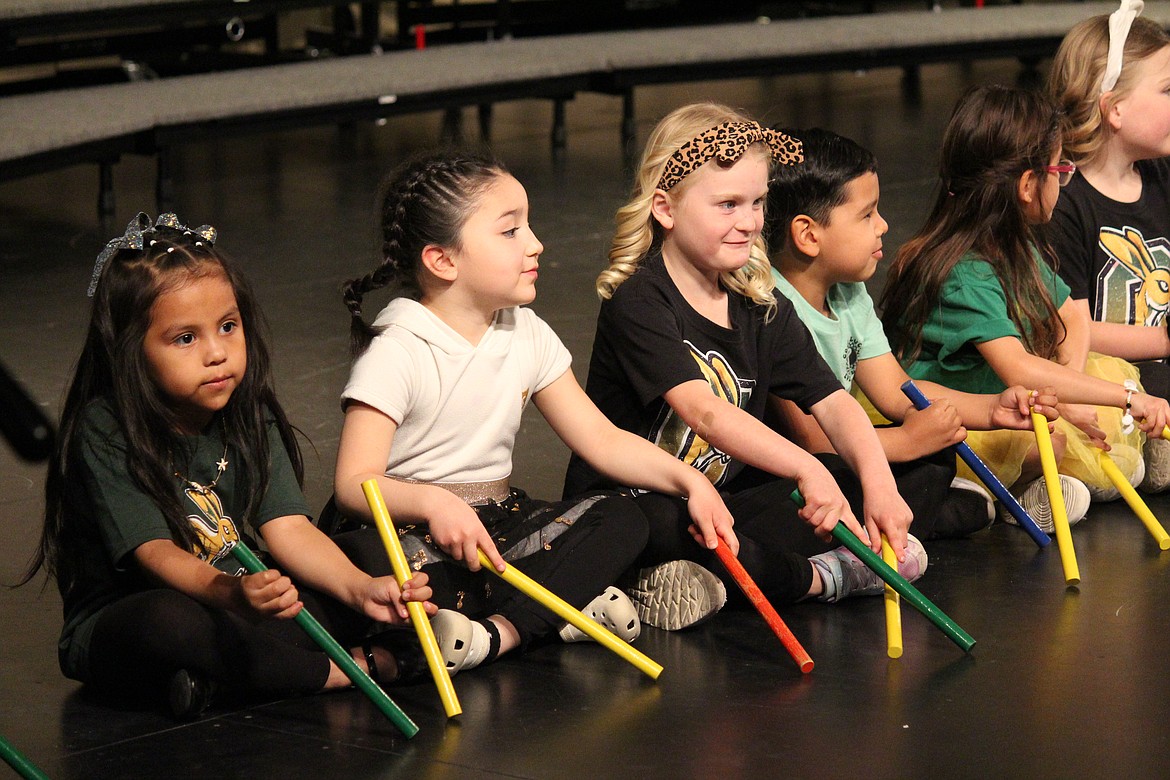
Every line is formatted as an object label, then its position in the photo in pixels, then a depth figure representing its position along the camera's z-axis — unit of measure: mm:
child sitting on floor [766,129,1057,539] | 4710
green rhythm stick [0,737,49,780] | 3102
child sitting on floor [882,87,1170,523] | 5059
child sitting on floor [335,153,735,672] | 4015
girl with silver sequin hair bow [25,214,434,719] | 3603
